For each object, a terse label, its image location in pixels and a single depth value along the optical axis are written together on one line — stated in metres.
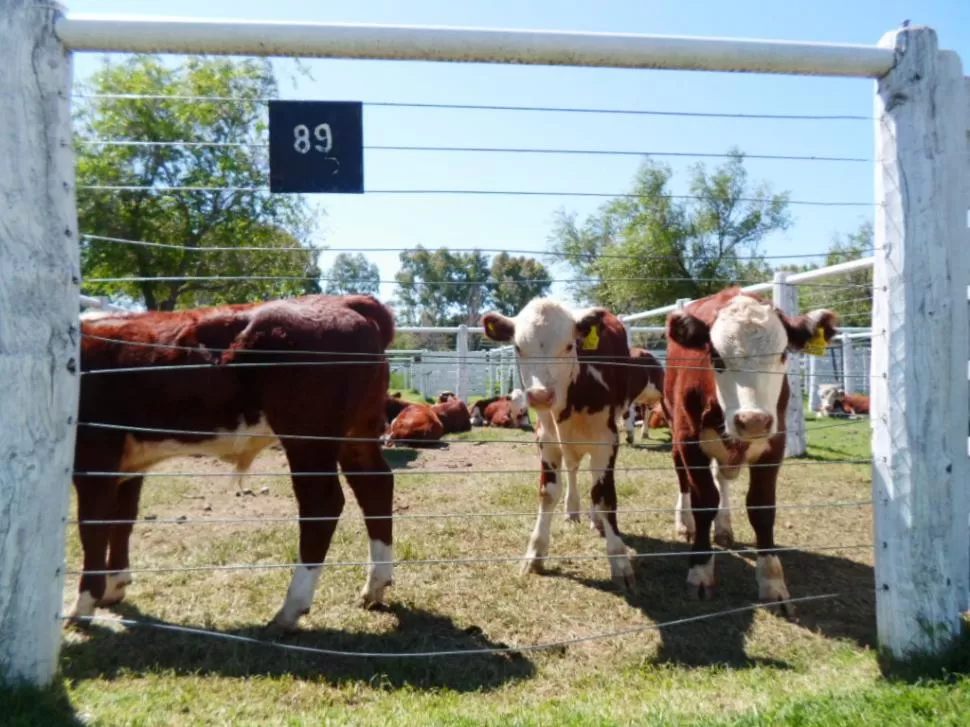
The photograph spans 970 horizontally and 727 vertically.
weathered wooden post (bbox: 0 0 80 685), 2.57
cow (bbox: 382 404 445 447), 12.23
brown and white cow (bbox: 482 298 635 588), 5.16
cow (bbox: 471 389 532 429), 16.16
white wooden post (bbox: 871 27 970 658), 3.08
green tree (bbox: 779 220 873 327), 15.71
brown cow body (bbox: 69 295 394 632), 4.06
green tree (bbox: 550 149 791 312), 17.70
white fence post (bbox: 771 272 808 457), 10.45
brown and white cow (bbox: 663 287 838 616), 4.28
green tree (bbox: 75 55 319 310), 12.37
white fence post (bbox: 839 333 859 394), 17.26
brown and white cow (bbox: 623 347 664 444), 7.66
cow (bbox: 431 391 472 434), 14.52
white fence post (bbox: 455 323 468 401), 15.14
